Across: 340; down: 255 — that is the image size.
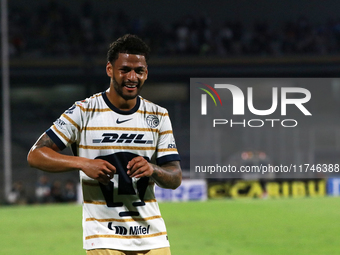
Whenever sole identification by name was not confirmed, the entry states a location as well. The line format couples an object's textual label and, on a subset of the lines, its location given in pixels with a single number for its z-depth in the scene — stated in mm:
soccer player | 6141
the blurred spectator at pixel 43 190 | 43556
